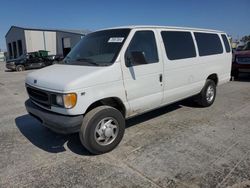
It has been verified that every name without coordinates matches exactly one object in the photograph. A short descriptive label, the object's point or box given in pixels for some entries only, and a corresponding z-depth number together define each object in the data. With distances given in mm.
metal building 36906
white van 3281
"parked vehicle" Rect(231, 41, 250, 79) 10023
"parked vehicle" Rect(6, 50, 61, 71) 21342
